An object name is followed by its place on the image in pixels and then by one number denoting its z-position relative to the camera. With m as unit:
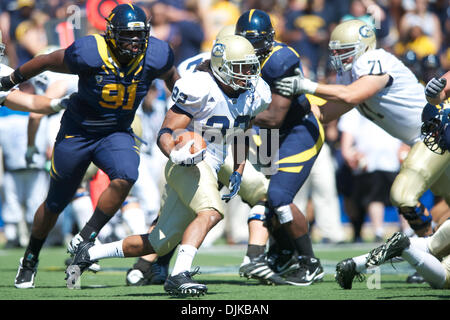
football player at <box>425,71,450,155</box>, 9.85
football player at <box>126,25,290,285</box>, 11.72
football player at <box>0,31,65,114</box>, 12.00
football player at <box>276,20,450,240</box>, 11.95
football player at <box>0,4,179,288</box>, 11.04
